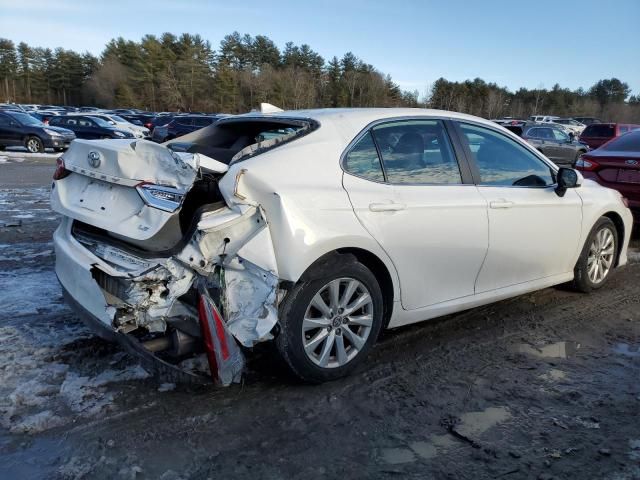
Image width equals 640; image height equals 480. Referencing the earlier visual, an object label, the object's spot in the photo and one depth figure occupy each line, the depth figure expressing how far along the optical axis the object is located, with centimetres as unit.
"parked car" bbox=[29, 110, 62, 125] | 2442
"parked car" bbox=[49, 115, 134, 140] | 2288
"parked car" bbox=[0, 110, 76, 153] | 2034
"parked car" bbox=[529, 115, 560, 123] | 4788
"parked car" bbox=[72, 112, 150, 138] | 2526
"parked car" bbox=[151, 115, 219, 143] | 2406
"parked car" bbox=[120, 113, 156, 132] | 3486
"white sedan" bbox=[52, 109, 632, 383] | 289
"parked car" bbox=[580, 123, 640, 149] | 1975
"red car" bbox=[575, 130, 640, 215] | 720
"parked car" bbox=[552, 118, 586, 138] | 4112
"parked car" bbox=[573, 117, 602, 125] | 5246
